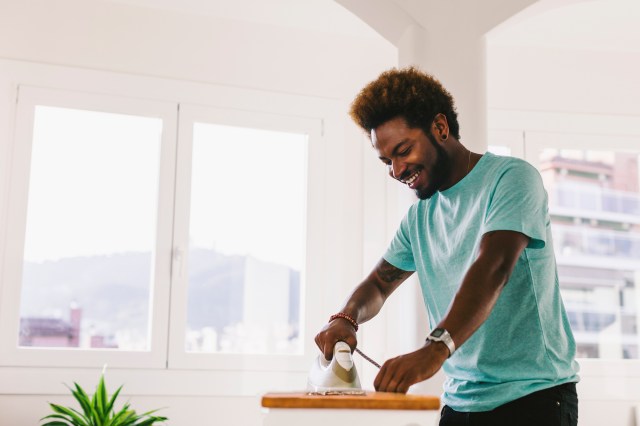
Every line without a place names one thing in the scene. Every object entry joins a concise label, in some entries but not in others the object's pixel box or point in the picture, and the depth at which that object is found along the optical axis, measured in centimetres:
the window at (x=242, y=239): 395
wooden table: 119
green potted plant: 329
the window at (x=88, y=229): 375
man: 140
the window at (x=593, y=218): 444
